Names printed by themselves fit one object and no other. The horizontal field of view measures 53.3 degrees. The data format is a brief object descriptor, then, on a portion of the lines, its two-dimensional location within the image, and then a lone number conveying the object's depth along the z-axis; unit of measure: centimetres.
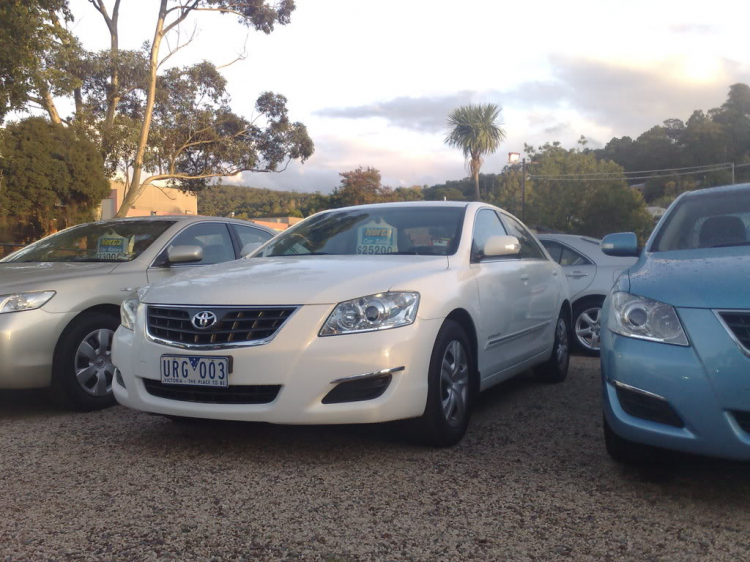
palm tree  5488
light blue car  290
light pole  3628
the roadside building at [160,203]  4538
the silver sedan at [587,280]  802
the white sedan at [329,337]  361
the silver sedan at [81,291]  482
